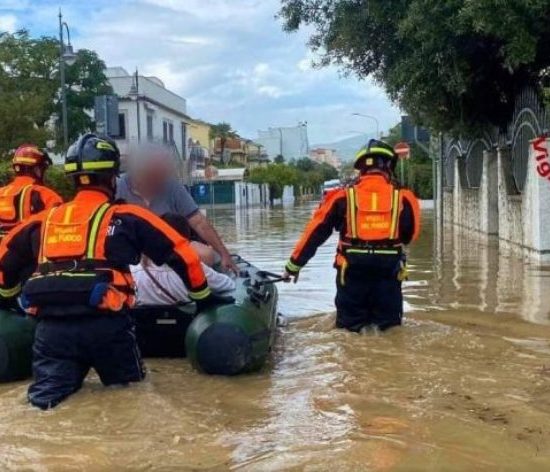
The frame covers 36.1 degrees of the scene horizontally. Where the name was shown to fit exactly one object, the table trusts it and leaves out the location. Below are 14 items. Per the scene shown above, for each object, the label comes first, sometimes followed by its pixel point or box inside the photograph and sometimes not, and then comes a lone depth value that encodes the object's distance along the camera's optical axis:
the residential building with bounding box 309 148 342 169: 192.07
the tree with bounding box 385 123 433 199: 39.97
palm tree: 89.00
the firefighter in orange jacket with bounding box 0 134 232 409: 4.62
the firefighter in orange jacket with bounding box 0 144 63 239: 7.06
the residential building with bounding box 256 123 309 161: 154.88
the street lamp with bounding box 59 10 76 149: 23.31
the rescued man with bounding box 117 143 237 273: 6.13
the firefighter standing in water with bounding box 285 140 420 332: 6.62
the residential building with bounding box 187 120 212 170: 70.43
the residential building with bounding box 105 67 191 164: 50.34
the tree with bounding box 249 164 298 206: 75.78
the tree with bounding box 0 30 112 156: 25.94
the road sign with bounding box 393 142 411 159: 21.98
